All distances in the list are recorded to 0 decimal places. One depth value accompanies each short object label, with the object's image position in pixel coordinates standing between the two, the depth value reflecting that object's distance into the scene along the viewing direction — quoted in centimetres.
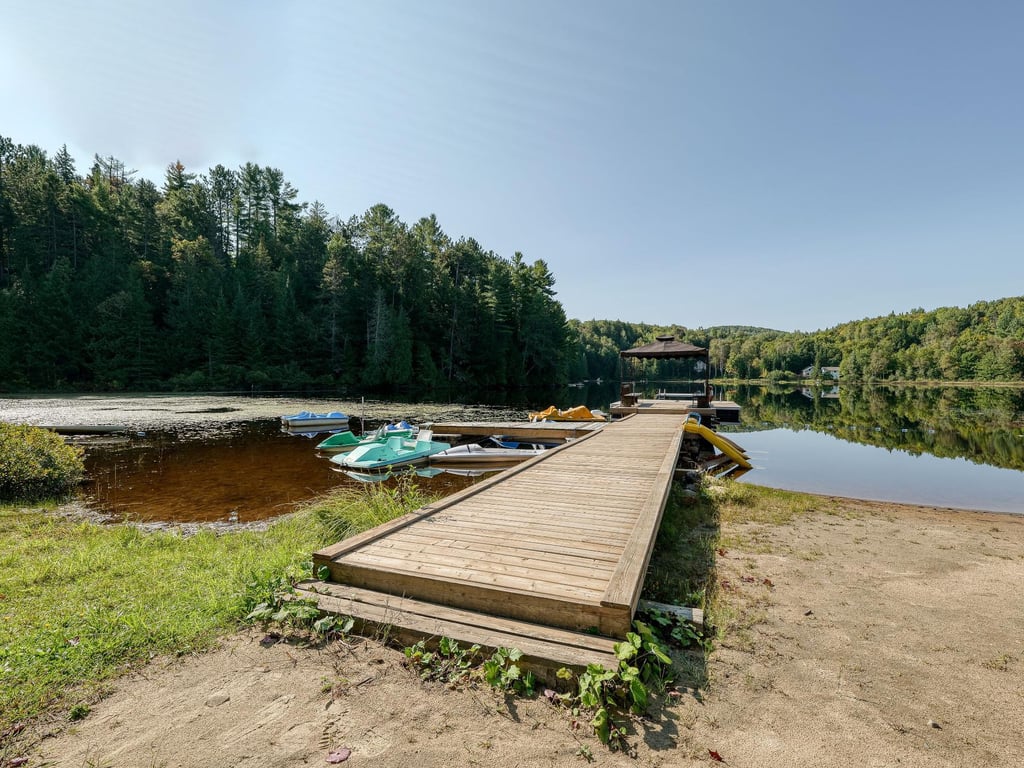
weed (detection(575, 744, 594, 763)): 213
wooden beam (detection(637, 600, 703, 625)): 343
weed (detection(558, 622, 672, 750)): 228
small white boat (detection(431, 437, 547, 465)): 1244
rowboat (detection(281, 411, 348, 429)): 1808
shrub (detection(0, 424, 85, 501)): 787
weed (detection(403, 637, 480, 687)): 268
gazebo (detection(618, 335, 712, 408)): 1707
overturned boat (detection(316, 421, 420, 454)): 1345
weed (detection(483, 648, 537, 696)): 256
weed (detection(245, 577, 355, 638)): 308
